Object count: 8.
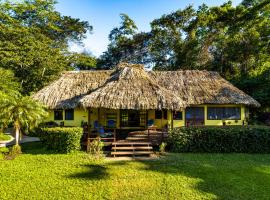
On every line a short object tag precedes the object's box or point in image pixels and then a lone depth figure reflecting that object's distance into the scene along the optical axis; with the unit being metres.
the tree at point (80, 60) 32.35
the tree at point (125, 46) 36.91
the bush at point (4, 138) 15.90
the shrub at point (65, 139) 13.72
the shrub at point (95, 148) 13.64
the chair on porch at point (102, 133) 16.16
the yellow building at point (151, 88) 20.05
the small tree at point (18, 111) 13.65
